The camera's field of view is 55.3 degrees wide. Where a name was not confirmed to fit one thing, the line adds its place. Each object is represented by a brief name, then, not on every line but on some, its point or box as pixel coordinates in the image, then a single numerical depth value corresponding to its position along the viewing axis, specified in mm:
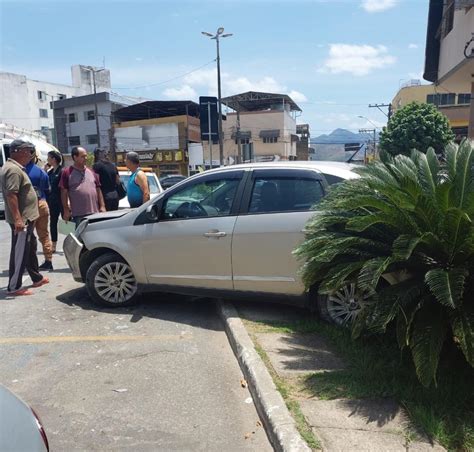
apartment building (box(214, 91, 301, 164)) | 60312
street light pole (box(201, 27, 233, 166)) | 26781
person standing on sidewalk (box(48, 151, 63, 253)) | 7750
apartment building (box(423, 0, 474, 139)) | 10953
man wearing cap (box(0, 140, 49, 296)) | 5621
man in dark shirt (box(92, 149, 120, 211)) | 7320
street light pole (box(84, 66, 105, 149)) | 63566
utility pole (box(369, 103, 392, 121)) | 52438
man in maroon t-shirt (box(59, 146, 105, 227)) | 6746
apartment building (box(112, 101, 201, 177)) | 50688
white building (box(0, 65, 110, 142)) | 55188
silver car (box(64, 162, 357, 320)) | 4609
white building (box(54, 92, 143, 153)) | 55062
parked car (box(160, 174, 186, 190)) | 23848
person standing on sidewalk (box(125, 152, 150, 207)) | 6867
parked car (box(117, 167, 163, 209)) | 11273
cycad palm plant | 2963
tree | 31016
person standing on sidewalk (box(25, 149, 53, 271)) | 6520
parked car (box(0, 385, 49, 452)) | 1650
